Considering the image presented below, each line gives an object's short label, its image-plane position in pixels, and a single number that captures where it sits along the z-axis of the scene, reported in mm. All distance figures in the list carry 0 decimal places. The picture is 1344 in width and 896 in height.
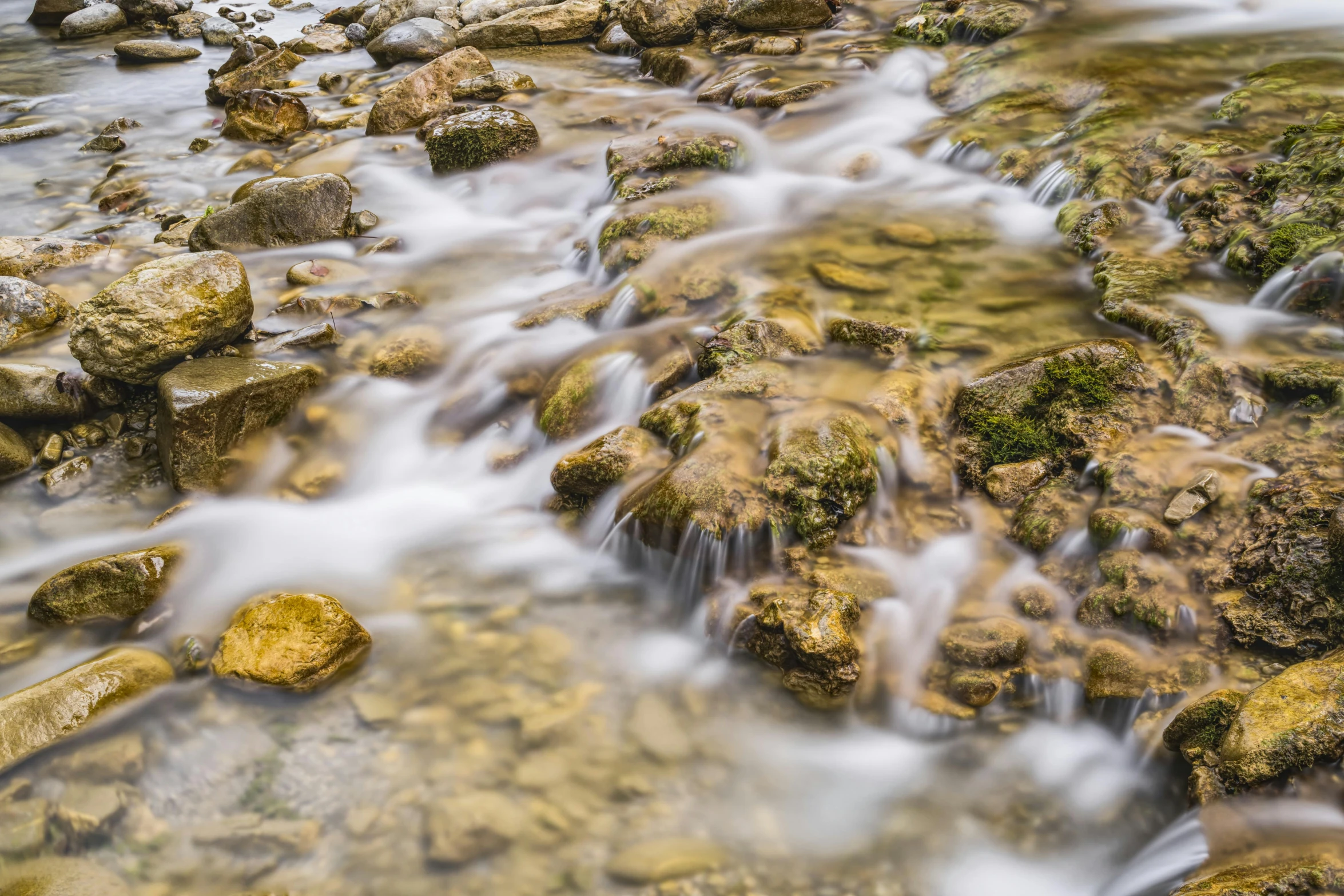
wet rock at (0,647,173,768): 3623
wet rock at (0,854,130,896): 3234
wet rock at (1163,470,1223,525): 4133
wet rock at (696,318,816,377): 5707
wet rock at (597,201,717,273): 7223
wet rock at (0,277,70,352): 6453
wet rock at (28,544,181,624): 4352
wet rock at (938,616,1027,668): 3965
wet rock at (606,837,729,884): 3336
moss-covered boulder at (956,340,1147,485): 4812
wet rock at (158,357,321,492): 5195
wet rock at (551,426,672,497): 5059
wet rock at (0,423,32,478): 5312
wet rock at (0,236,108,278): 7465
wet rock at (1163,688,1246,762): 3318
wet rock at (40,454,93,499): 5340
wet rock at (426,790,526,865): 3432
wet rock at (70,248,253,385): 5418
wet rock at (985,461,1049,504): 4750
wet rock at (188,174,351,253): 7934
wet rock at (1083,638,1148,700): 3727
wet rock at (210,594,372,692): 4047
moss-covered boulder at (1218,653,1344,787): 2965
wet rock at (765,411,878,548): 4551
